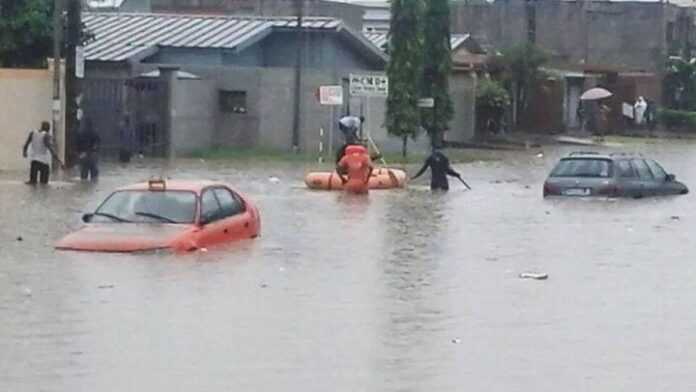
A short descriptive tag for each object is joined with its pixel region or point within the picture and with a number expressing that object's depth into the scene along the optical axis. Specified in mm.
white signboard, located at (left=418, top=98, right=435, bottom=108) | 59906
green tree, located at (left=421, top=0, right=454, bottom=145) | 60812
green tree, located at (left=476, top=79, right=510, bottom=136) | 72312
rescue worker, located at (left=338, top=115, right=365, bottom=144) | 49244
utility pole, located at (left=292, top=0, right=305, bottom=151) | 59156
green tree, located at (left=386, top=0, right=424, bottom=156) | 58594
